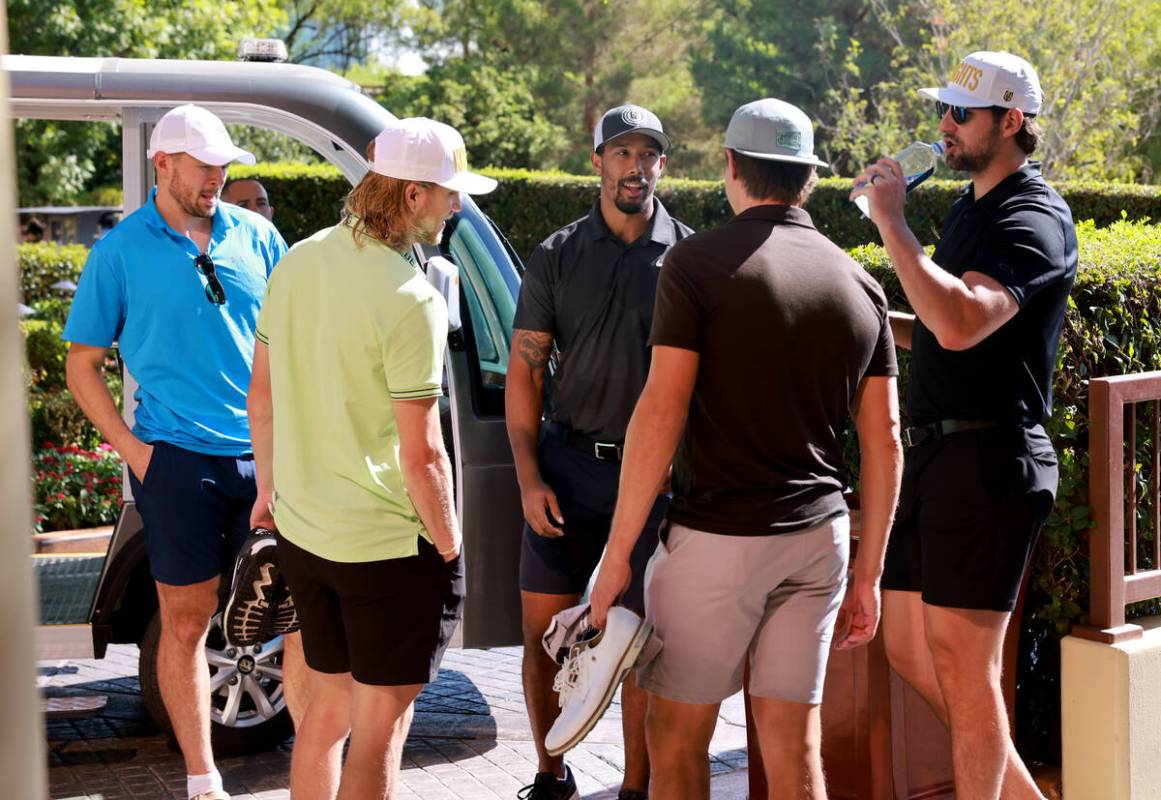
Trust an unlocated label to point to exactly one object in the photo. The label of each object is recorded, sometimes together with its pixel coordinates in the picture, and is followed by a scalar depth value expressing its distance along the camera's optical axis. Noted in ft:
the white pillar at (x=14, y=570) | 5.93
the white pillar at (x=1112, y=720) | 28.04
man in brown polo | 21.12
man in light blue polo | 28.73
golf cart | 33.09
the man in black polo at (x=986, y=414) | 23.91
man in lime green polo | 21.57
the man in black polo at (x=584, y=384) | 28.71
